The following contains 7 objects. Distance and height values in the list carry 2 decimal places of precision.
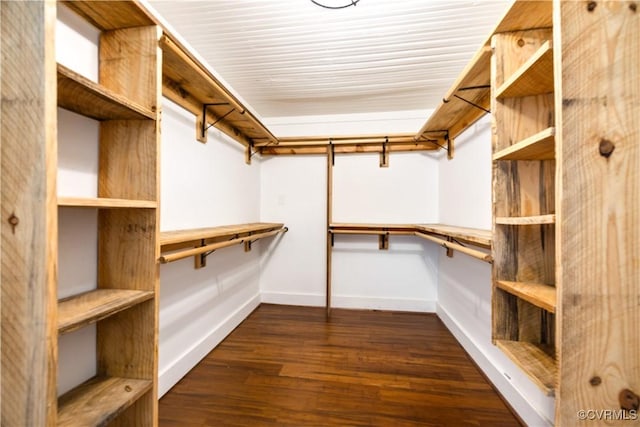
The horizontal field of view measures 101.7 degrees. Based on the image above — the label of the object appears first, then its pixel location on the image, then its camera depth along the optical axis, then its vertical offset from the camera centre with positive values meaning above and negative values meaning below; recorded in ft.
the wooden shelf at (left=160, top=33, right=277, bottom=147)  4.23 +2.57
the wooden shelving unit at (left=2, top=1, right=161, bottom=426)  2.25 -0.05
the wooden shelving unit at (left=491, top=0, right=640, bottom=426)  2.31 +0.09
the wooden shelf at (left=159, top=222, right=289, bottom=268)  4.11 -0.59
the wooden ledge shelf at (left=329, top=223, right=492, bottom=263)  6.63 -0.49
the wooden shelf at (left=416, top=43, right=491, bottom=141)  4.37 +2.57
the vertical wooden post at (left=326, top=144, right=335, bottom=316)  8.55 -0.13
